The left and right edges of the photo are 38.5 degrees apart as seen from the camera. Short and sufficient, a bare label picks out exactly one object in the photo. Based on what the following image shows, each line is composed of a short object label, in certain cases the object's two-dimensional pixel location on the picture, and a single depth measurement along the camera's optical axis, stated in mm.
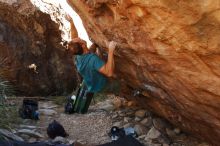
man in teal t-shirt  4314
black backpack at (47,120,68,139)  4803
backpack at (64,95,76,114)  5710
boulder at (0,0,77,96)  6810
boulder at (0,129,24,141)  4442
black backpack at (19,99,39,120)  5473
